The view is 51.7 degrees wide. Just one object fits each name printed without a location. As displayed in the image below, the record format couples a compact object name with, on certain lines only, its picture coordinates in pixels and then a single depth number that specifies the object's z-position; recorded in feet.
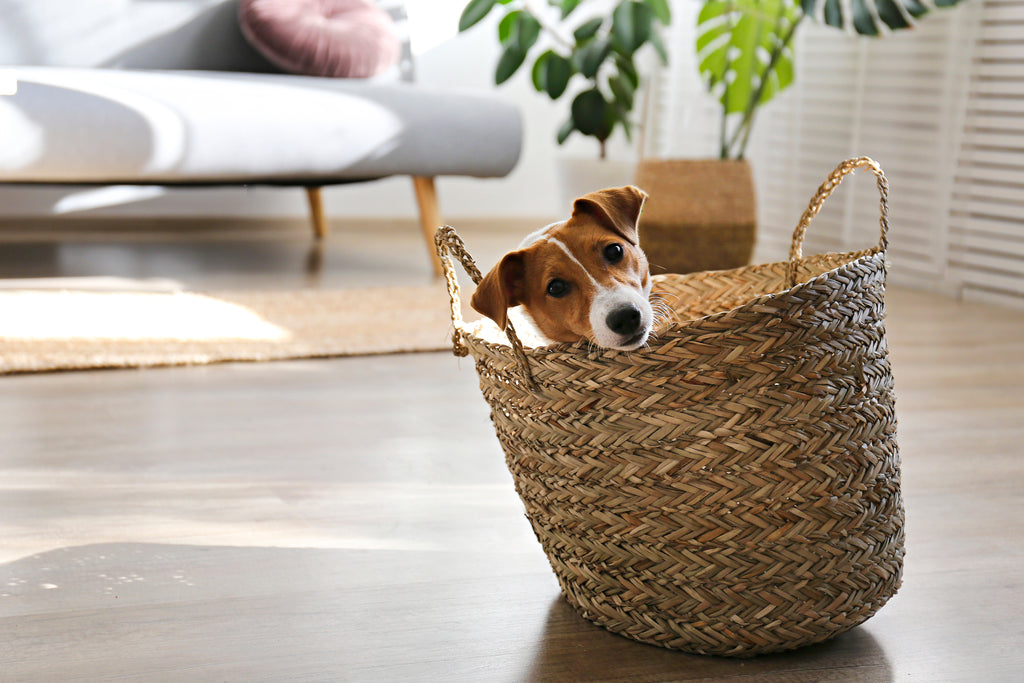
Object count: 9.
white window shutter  9.00
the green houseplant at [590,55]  10.01
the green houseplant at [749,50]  9.52
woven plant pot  9.66
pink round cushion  10.07
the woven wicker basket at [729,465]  2.91
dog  3.06
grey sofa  7.86
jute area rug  6.62
